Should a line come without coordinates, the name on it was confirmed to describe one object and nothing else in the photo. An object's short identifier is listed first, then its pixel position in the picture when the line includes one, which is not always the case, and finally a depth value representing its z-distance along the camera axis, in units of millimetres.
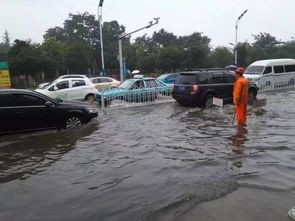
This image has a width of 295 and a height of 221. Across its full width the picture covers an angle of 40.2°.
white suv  20266
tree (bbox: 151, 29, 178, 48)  79625
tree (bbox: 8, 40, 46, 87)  40438
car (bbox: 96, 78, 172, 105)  18619
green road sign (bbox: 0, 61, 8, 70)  20194
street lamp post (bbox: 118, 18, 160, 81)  28639
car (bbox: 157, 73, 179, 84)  30691
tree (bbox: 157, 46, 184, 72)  52062
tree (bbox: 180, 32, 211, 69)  52312
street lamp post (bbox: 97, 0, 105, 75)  30531
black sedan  11422
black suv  17297
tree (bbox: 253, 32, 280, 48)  77625
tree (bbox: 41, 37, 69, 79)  47188
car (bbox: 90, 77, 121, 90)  26102
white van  23516
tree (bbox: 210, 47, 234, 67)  57562
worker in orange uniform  11969
